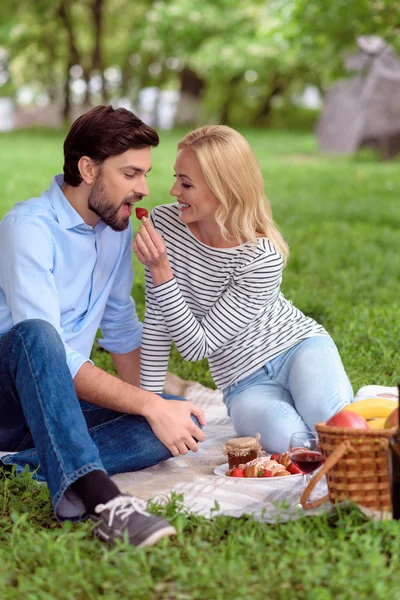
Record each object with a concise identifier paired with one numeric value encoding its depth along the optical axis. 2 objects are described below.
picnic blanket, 6.82
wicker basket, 6.16
